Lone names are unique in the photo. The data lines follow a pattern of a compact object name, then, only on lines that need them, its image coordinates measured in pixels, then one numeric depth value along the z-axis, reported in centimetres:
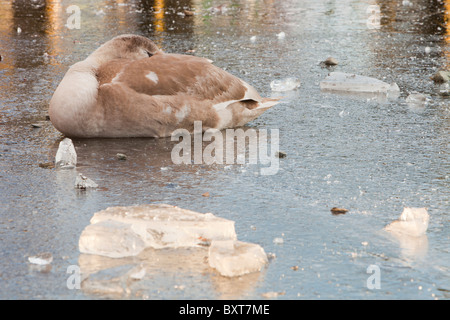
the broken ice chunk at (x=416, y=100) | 627
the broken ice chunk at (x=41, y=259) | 310
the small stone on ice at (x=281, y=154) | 482
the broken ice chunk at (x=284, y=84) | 677
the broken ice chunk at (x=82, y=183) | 414
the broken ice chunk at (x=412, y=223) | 348
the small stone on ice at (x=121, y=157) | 480
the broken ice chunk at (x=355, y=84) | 672
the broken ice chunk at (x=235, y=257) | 299
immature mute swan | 514
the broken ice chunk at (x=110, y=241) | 319
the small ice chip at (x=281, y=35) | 992
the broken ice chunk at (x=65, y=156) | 459
